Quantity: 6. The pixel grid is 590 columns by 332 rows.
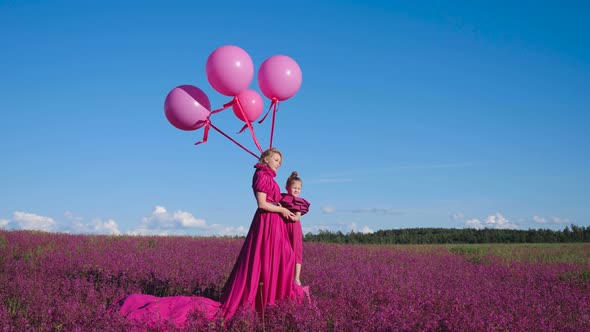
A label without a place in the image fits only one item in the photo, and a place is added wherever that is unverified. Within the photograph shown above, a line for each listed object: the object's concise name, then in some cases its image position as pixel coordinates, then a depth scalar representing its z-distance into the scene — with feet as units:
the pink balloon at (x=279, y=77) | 17.61
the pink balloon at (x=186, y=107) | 17.30
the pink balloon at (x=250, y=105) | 18.31
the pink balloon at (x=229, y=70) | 17.07
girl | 15.69
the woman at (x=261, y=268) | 14.93
